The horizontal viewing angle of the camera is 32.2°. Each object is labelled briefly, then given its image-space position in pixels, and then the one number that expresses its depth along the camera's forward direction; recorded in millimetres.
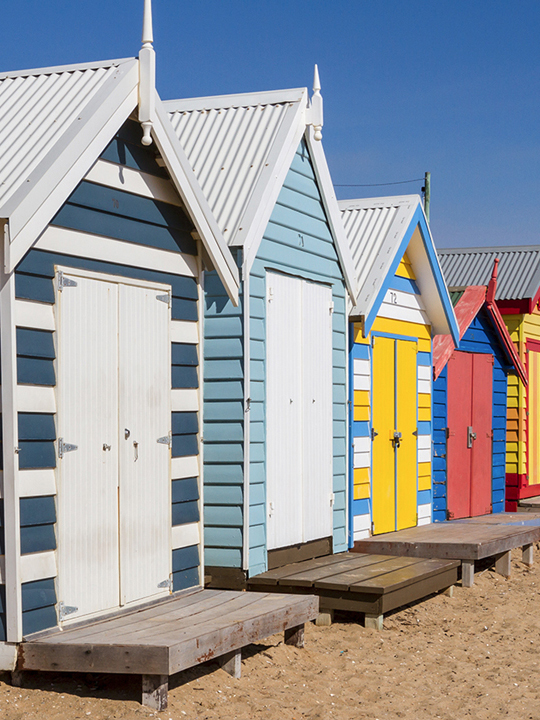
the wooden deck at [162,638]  5133
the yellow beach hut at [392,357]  9844
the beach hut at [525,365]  15570
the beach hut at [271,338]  7500
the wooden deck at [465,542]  9477
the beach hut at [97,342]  5402
